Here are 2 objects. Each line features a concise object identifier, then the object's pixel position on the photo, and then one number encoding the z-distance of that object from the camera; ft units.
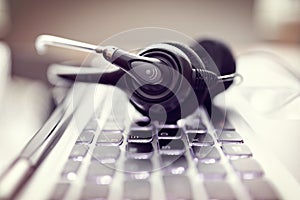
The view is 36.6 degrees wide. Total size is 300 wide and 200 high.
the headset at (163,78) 1.23
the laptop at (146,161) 0.95
